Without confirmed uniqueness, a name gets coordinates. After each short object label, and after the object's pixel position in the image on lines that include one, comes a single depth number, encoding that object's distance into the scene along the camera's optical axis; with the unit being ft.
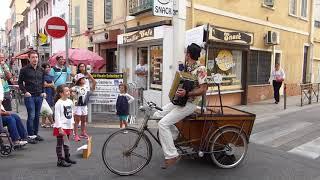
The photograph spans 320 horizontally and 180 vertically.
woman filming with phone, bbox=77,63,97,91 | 27.96
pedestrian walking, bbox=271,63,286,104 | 49.57
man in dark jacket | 24.66
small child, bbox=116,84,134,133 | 29.50
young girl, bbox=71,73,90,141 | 26.37
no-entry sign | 31.42
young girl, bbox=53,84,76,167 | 19.17
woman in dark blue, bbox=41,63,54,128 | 31.35
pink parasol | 44.01
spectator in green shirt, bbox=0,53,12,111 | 26.16
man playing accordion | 17.57
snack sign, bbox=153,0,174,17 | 35.69
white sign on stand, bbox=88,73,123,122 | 33.32
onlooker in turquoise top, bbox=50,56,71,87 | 32.53
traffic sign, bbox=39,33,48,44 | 64.18
